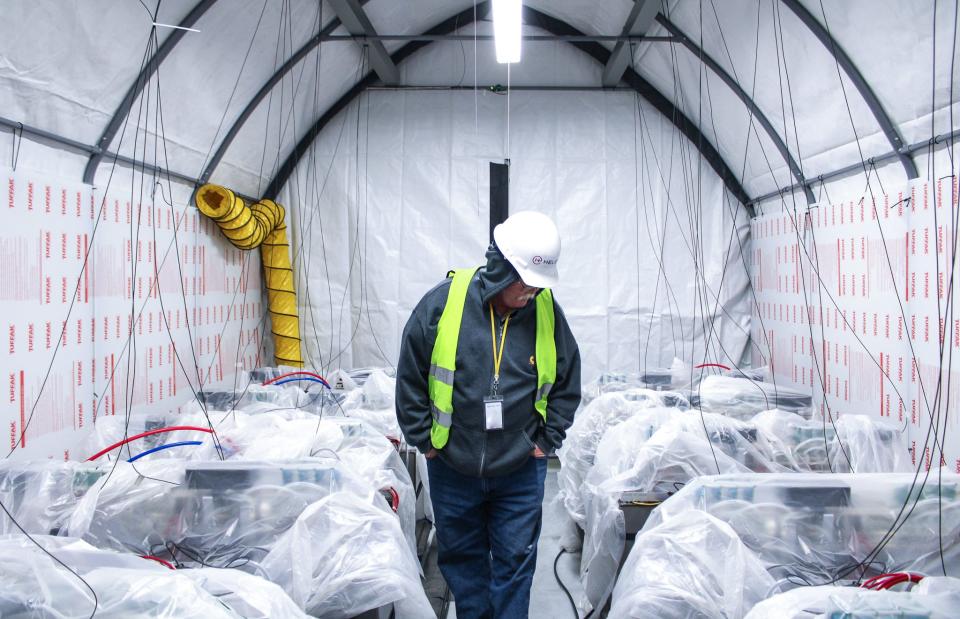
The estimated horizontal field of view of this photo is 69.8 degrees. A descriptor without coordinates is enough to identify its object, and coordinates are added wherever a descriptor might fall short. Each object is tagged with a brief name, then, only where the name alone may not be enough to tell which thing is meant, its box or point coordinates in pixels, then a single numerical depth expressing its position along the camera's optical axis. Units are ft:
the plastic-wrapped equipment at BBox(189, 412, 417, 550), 8.18
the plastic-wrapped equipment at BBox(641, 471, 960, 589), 6.17
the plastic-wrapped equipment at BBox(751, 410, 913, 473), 8.63
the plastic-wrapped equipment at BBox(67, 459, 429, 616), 6.17
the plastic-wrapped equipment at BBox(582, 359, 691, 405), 14.57
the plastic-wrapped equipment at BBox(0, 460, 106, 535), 6.48
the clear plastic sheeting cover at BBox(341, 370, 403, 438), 12.23
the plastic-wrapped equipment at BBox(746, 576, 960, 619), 4.25
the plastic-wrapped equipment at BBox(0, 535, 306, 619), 3.77
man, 5.90
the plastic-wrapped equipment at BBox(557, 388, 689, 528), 11.13
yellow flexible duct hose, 17.58
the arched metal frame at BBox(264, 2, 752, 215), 19.02
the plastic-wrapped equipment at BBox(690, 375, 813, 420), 11.95
